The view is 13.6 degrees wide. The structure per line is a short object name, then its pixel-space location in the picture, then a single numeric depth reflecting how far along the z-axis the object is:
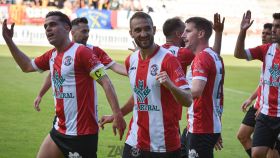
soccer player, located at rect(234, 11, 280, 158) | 15.62
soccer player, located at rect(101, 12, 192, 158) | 11.61
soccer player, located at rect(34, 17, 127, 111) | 16.83
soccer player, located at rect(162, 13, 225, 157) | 14.27
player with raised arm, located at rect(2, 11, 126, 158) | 13.29
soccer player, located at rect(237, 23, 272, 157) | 18.10
